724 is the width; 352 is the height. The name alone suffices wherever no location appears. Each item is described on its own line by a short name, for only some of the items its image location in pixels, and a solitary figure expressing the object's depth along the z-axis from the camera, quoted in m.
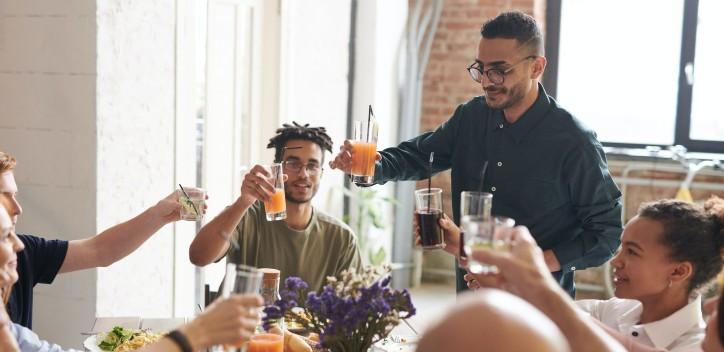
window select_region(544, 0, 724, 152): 6.16
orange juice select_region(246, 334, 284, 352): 2.19
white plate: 2.35
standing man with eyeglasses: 2.97
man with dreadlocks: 3.19
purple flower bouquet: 2.06
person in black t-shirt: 2.49
